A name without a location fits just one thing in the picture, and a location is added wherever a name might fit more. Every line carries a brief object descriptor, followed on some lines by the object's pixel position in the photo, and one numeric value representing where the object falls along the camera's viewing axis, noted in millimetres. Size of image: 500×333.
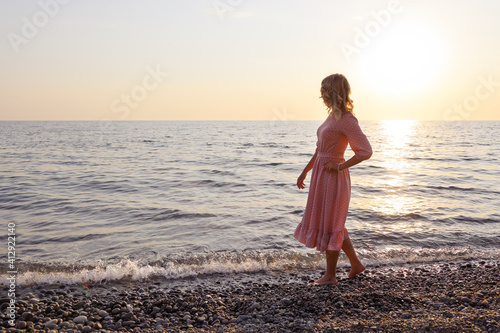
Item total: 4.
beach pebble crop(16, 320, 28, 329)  3539
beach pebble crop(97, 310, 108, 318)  3831
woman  4098
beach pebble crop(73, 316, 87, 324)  3670
